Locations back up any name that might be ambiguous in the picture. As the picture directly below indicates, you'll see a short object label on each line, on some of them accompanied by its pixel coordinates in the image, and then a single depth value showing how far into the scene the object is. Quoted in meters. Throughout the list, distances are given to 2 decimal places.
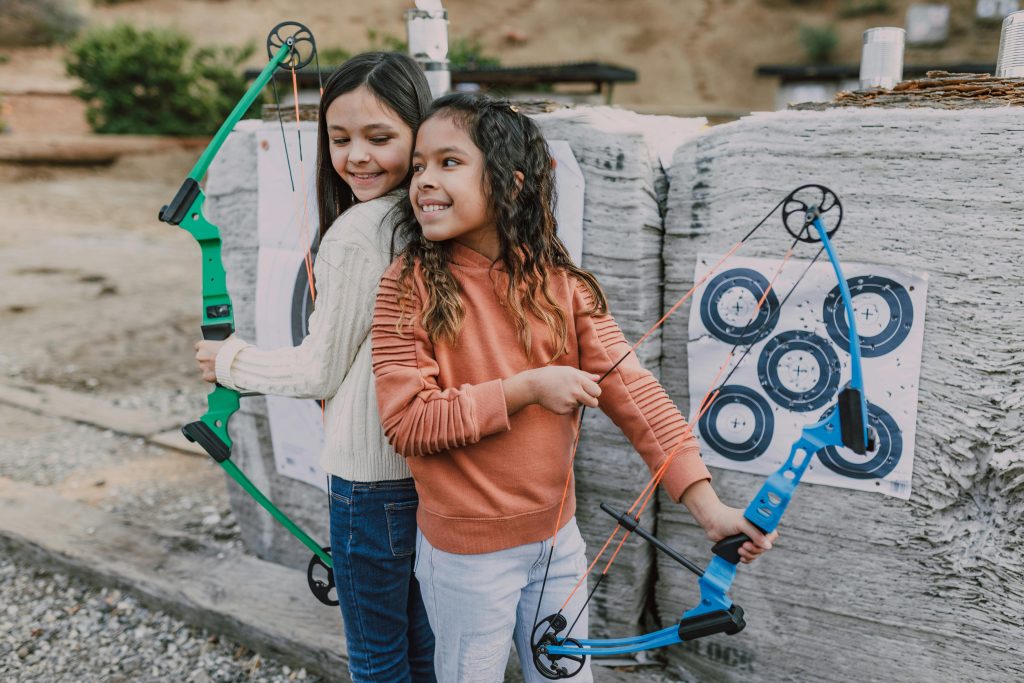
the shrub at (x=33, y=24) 17.44
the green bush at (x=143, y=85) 12.33
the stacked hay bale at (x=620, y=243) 1.68
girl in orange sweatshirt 1.14
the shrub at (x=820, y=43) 15.20
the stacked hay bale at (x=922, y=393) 1.43
